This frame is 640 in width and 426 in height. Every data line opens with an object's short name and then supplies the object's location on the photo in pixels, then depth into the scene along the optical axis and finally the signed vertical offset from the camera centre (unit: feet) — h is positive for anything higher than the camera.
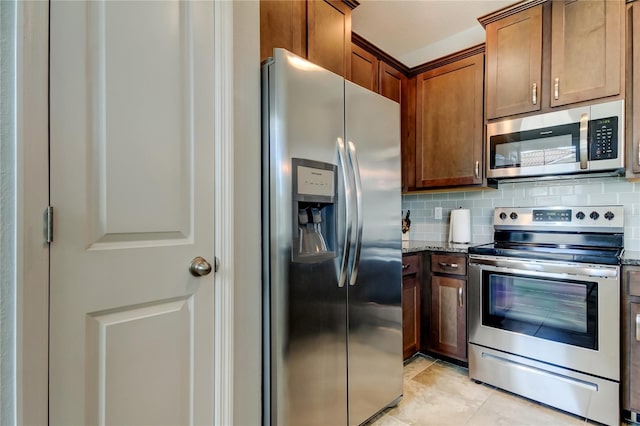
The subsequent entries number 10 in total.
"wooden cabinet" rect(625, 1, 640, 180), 6.26 +2.25
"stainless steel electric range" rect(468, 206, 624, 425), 5.89 -1.94
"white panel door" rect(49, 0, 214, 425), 3.07 +0.00
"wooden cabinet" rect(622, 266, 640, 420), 5.64 -2.18
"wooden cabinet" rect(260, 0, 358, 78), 5.27 +3.18
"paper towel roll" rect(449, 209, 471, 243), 9.16 -0.41
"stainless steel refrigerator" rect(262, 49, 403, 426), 4.54 -0.56
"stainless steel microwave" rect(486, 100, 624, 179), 6.40 +1.45
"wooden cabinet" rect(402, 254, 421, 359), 7.92 -2.25
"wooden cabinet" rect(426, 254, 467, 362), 7.80 -2.30
